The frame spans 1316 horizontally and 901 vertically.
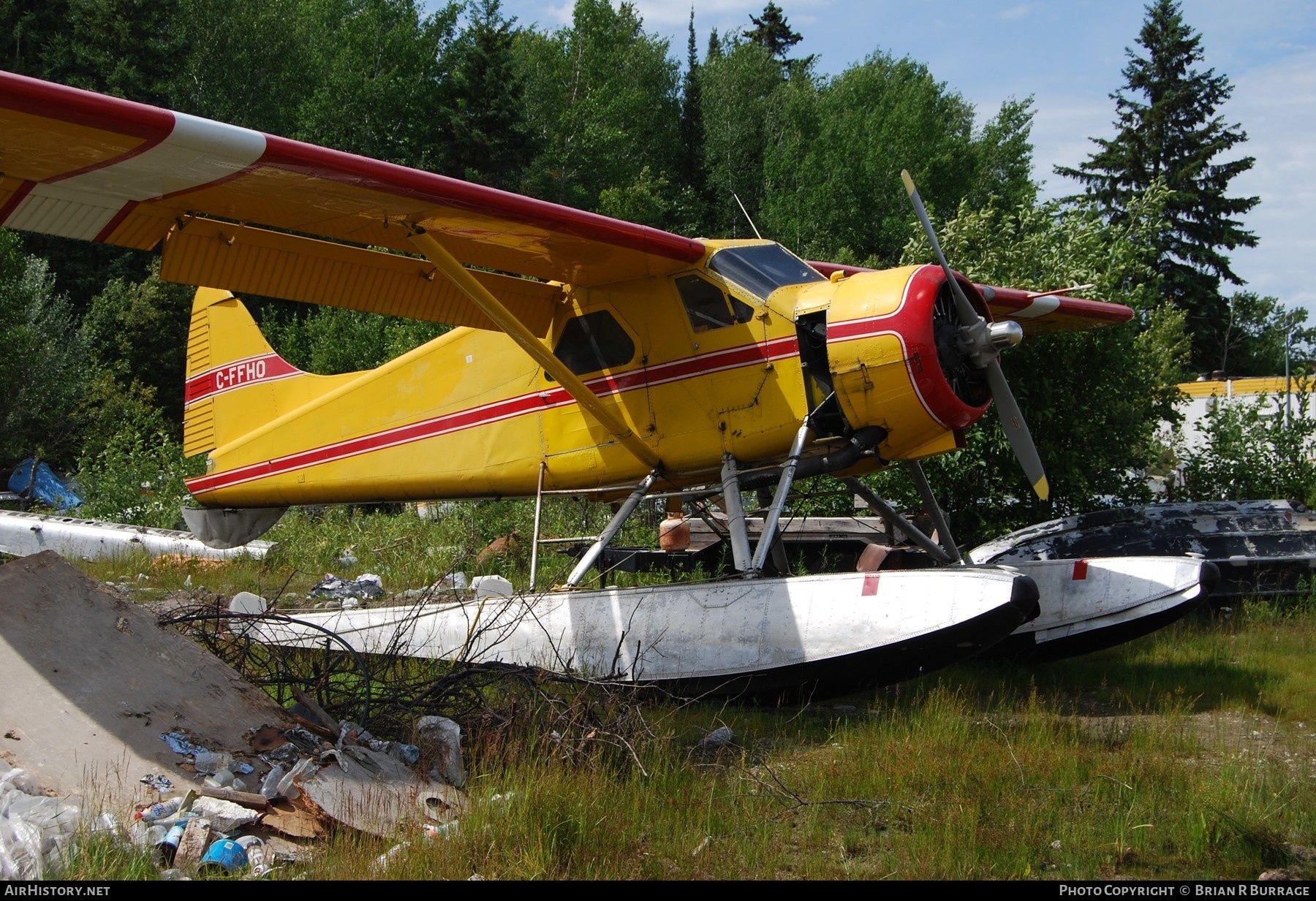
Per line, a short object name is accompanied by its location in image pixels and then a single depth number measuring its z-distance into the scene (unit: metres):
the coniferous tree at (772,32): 58.34
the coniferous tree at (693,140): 44.59
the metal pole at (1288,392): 11.78
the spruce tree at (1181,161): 40.88
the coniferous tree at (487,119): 30.70
